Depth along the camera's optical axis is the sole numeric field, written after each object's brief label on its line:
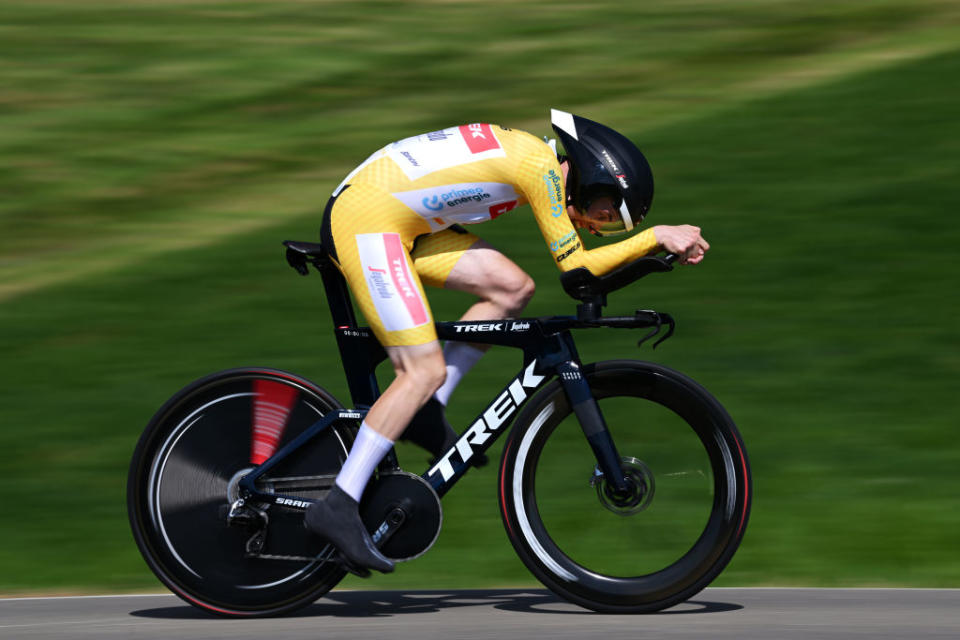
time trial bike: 10.35
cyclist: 10.21
